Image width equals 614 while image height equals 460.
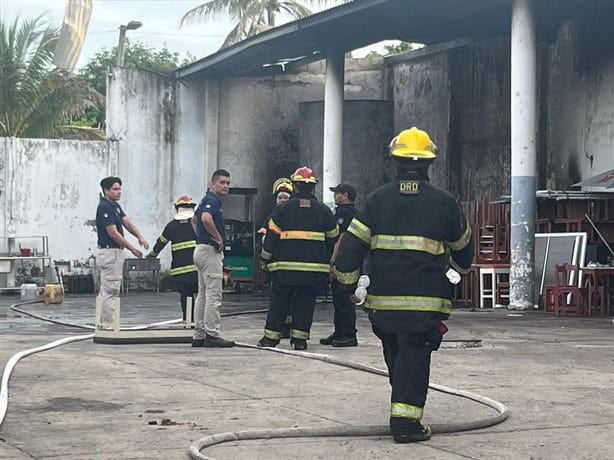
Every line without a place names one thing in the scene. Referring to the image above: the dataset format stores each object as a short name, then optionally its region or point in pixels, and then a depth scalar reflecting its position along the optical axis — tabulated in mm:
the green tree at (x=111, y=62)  50000
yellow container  21500
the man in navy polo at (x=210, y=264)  11617
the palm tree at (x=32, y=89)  31844
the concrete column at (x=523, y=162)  18969
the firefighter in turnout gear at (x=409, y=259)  6793
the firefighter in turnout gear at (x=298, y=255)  11273
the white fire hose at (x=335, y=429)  6438
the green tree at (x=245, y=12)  42594
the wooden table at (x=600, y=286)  17359
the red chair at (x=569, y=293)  17594
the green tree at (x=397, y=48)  49750
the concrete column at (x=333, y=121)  24453
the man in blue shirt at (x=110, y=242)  12820
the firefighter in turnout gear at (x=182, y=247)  13562
